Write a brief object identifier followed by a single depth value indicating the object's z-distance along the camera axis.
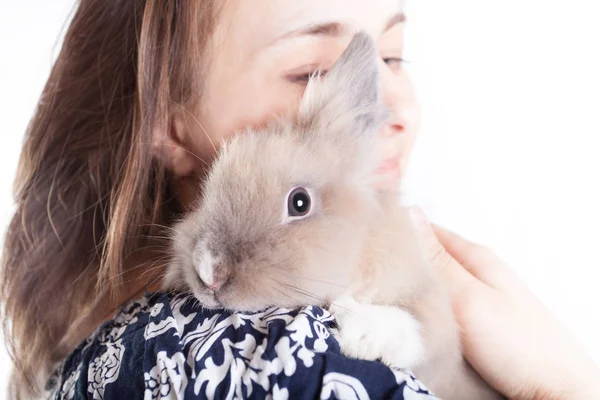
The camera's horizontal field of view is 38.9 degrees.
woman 0.47
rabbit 0.40
